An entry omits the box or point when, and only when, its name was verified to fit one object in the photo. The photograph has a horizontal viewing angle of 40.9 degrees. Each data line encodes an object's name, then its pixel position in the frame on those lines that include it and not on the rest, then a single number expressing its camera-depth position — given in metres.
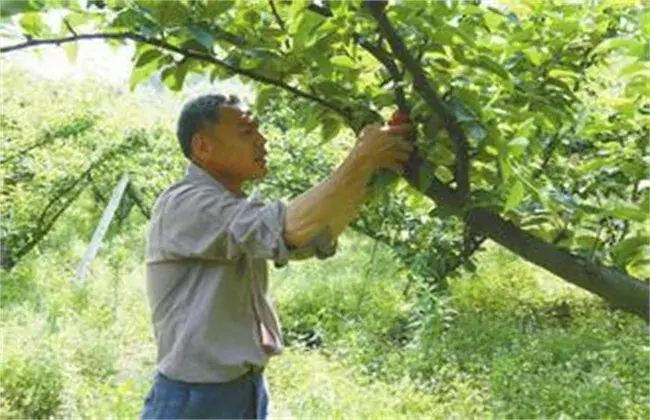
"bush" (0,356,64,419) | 4.04
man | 1.20
